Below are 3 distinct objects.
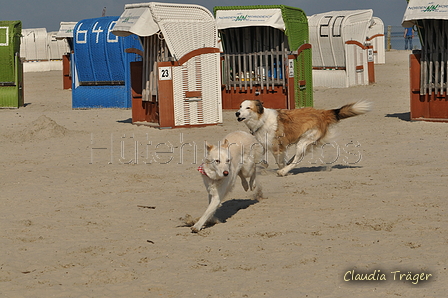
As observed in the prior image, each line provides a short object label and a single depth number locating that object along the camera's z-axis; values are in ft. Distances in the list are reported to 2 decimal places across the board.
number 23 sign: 98.48
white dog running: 43.42
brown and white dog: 63.57
